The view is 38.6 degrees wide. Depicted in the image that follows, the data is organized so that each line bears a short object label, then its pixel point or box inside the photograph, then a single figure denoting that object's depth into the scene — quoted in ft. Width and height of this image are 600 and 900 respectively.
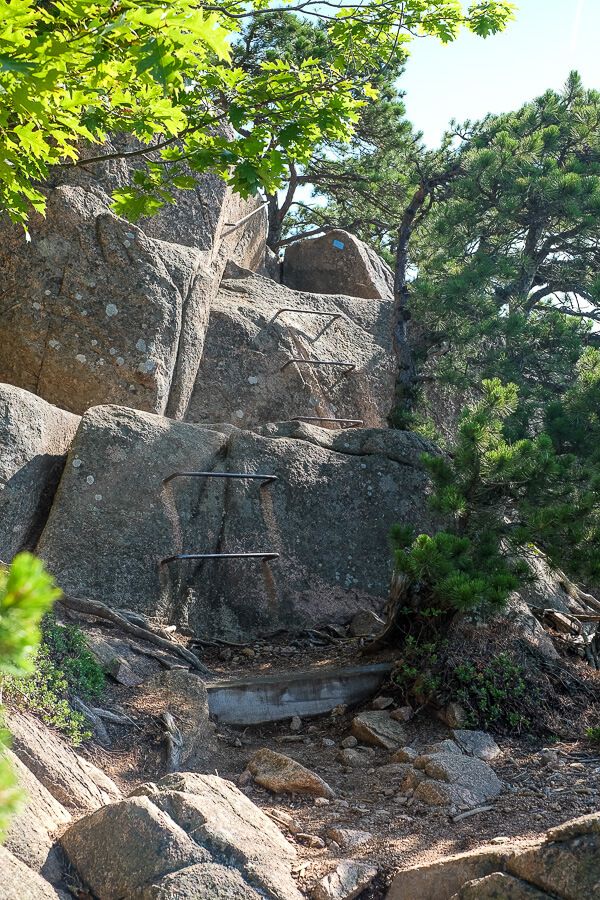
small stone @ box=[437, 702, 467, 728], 17.21
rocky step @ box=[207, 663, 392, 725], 17.49
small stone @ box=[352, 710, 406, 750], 16.81
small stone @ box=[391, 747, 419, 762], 15.84
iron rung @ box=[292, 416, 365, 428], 30.09
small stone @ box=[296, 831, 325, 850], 12.22
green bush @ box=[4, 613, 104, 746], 13.21
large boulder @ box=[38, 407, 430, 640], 20.85
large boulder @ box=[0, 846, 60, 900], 8.39
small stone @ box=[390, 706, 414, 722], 17.74
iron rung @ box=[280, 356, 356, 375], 32.40
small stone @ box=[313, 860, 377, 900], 10.50
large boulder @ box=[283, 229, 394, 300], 39.81
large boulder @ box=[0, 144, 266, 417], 26.66
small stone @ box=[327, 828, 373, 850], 12.13
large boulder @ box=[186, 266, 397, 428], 31.09
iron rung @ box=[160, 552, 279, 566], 20.68
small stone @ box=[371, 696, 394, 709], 18.26
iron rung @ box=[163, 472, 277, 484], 21.85
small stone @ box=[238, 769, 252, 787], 14.53
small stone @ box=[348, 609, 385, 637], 22.35
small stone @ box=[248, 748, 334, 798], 14.28
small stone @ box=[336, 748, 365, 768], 16.14
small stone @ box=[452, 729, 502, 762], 16.20
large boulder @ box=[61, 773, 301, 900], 9.59
